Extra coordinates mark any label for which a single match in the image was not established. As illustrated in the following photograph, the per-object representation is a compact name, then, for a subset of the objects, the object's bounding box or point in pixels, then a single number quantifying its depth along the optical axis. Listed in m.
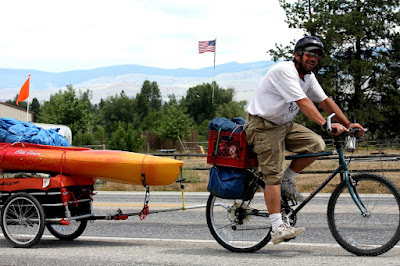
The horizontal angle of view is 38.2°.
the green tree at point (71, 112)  70.62
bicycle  5.40
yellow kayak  6.44
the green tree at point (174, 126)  81.06
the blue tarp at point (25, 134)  6.92
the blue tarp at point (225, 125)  5.96
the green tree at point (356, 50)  54.41
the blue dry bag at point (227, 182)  5.97
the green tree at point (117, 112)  127.12
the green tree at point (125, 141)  54.03
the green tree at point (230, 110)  115.88
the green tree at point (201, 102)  134.38
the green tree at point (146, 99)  140.00
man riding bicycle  5.50
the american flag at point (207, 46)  54.70
